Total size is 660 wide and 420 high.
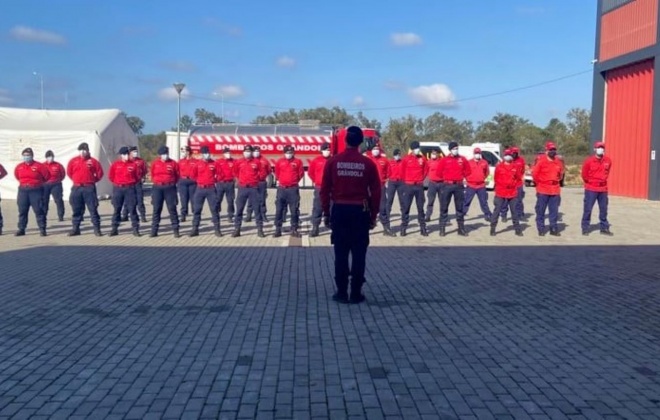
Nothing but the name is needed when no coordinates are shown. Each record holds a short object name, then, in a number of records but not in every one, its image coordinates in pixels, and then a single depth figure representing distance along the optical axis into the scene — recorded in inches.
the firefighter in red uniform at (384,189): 614.9
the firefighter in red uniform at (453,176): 589.6
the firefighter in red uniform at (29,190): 597.0
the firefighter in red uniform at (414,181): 602.5
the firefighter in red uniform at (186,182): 669.1
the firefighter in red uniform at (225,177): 647.1
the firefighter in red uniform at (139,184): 634.2
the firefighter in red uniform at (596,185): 592.4
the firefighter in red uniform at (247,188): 592.1
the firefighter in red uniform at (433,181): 611.8
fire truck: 1374.3
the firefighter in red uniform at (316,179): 587.2
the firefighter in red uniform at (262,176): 606.1
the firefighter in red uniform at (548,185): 585.0
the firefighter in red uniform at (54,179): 656.4
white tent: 997.8
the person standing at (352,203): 325.7
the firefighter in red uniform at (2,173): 620.1
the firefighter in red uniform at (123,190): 599.2
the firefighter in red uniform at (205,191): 593.9
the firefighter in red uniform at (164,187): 577.6
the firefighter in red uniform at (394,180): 616.1
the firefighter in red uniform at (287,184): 585.3
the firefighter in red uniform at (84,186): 586.6
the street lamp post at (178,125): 1186.6
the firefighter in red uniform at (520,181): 630.5
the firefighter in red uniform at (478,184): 706.8
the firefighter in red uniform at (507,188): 618.8
